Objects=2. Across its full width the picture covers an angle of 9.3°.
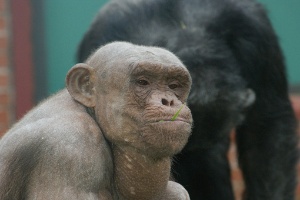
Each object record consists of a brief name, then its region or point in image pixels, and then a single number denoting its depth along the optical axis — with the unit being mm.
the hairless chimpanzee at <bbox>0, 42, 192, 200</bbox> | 6642
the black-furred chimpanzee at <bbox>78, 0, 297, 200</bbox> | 10489
